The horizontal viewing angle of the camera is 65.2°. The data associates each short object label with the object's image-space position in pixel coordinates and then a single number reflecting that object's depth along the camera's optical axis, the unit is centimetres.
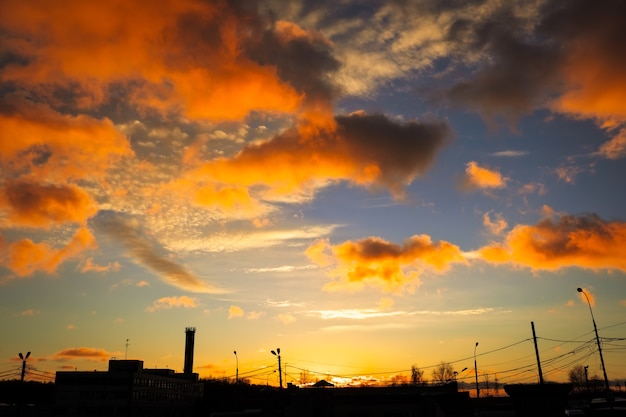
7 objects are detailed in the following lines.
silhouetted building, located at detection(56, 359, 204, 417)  10612
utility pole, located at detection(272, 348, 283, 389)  7600
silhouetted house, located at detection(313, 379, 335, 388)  9419
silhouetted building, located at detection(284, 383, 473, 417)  6694
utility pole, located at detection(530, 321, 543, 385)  5516
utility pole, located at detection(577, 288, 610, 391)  5636
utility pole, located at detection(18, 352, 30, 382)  8538
